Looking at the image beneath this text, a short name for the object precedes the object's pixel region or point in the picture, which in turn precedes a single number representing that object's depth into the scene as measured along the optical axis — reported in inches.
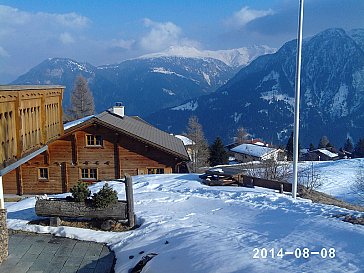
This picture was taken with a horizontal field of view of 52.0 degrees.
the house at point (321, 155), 3029.0
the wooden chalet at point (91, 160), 858.8
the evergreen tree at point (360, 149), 3250.5
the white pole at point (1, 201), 351.0
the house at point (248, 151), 2471.1
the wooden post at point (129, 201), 414.6
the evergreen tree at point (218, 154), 1927.9
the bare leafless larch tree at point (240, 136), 3251.5
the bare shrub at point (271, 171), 909.8
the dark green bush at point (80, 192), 427.2
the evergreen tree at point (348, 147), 3926.9
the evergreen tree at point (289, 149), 2374.0
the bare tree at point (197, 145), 1908.6
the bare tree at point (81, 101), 2214.6
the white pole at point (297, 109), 495.2
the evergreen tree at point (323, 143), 3836.6
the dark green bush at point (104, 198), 418.3
